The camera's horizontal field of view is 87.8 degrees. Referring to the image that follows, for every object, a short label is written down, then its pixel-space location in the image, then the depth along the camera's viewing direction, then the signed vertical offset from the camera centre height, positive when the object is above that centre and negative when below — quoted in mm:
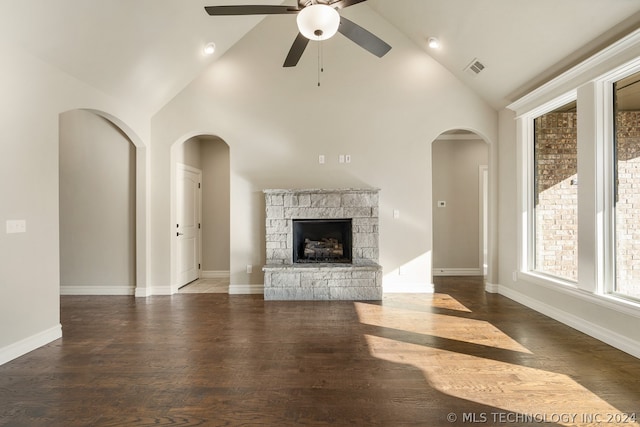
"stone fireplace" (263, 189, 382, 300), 4552 -446
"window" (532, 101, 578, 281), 3543 +225
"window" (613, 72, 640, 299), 2879 +233
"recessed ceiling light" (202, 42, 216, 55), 4480 +2276
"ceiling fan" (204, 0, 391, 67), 2375 +1559
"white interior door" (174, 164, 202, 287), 5250 -122
